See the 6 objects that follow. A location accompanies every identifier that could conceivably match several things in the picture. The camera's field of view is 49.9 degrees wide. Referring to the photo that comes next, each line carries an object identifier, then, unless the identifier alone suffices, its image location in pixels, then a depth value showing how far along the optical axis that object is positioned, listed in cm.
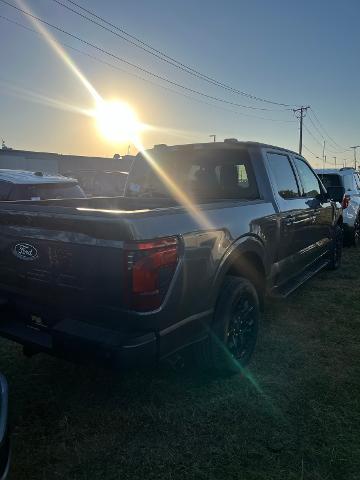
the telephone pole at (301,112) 5432
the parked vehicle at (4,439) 167
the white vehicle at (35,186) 594
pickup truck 217
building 4434
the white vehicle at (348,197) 899
